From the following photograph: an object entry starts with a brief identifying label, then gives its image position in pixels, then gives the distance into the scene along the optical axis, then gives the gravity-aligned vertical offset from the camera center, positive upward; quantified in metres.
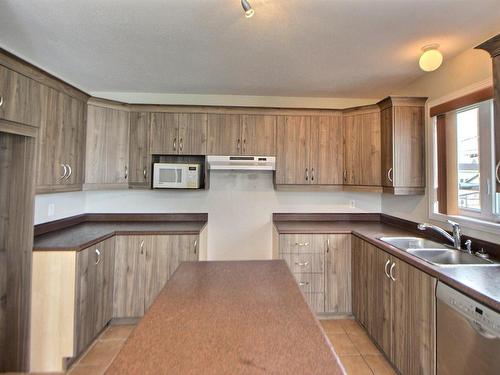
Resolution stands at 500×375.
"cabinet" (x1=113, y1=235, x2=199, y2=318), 2.48 -0.72
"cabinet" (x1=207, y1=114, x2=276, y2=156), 2.88 +0.67
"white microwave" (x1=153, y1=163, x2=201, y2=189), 2.79 +0.19
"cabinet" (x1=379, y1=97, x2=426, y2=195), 2.48 +0.48
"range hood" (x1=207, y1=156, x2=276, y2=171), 2.80 +0.34
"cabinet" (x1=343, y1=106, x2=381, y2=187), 2.73 +0.53
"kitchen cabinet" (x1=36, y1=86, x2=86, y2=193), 2.04 +0.43
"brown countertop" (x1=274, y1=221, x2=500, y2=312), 1.18 -0.44
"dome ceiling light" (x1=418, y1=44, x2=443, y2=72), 1.89 +1.03
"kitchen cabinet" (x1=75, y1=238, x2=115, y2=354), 2.00 -0.85
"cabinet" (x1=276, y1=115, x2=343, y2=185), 2.92 +0.51
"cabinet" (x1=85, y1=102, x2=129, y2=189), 2.63 +0.49
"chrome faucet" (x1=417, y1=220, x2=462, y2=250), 1.89 -0.30
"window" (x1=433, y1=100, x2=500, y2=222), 1.89 +0.27
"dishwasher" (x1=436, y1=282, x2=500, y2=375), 1.13 -0.70
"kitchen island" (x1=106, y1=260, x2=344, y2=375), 0.71 -0.48
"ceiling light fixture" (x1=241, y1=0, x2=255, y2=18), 1.33 +1.00
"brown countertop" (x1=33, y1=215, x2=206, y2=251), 2.00 -0.38
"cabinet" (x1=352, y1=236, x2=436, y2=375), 1.55 -0.83
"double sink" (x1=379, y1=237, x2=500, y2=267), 1.77 -0.44
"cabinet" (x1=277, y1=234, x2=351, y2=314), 2.59 -0.75
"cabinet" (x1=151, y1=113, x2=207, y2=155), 2.85 +0.67
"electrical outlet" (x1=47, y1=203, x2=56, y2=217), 2.50 -0.18
